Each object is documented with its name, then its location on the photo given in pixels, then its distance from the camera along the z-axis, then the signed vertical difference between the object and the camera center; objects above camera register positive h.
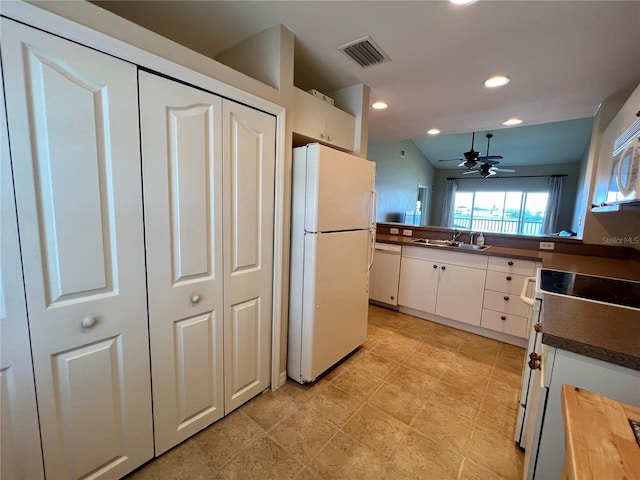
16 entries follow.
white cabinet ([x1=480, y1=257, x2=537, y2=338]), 2.56 -0.80
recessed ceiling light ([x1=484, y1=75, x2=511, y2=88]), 2.04 +1.04
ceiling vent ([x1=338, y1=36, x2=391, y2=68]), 1.68 +1.04
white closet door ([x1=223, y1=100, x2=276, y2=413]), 1.49 -0.24
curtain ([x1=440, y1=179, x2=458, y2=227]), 8.80 +0.41
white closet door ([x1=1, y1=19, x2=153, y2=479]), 0.90 -0.16
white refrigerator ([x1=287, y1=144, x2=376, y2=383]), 1.78 -0.30
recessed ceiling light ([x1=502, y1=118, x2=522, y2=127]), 2.97 +1.05
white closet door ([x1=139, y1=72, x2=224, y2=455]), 1.20 -0.21
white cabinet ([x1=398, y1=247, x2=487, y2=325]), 2.80 -0.76
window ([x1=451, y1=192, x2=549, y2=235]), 7.76 +0.14
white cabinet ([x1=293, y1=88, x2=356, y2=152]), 1.88 +0.66
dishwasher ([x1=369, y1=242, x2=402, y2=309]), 3.29 -0.78
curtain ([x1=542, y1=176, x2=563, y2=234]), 7.14 +0.36
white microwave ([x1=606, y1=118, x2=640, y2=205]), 1.21 +0.26
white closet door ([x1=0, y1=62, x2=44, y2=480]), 0.87 -0.56
